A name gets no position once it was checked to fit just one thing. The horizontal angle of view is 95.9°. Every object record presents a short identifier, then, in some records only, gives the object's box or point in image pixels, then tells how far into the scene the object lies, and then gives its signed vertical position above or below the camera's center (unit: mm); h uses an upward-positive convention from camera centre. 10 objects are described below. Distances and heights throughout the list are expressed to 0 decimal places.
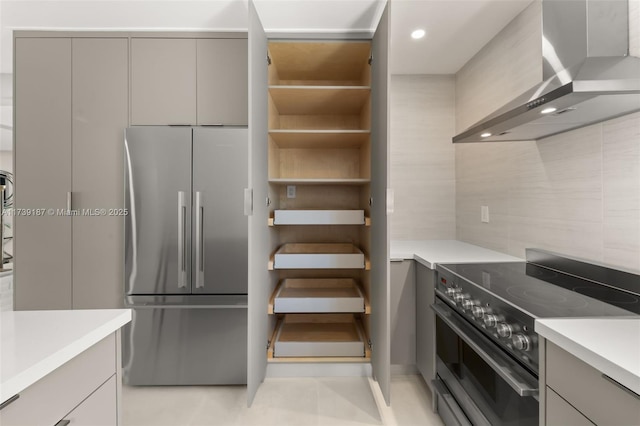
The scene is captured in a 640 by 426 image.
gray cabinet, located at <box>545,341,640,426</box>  596 -428
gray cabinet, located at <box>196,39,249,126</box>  1967 +933
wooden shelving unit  1930 +103
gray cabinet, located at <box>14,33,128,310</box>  1937 +278
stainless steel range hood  961 +487
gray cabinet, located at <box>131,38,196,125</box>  1959 +906
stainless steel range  931 -412
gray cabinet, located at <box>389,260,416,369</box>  1884 -661
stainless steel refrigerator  1852 -169
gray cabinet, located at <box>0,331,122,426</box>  569 -417
